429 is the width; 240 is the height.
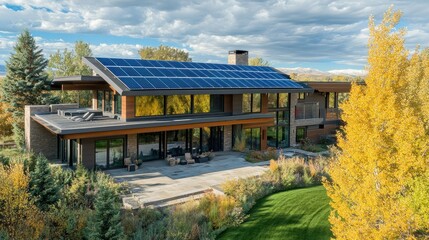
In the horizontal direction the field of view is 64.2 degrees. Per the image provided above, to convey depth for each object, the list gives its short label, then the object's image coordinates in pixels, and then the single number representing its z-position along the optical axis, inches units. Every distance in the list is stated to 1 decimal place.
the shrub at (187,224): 491.0
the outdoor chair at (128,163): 813.3
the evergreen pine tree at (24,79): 1128.8
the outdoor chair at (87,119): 806.3
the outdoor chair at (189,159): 893.1
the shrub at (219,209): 548.1
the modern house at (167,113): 801.6
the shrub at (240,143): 1041.5
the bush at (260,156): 936.3
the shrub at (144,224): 487.5
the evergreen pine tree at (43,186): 535.8
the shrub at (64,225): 461.1
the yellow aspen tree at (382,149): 345.7
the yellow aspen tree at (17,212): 427.5
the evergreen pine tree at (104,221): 445.1
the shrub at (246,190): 615.2
